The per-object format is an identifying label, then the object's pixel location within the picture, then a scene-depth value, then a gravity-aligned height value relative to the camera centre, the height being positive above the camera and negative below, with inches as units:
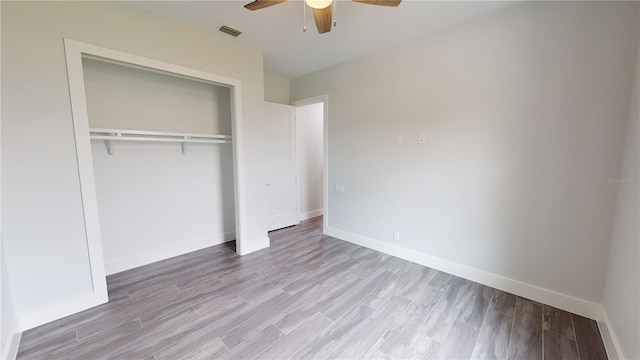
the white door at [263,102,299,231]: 168.4 -7.3
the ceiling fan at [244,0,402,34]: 71.9 +45.6
